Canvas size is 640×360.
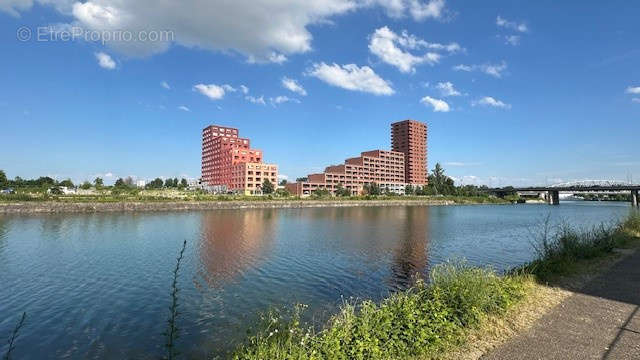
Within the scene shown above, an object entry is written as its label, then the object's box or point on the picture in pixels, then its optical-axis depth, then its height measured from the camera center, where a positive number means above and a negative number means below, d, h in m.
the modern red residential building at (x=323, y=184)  181.25 +5.74
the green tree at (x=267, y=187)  154.00 +3.69
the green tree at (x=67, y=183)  111.79 +4.91
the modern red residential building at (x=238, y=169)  163.88 +13.21
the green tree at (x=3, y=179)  95.06 +5.54
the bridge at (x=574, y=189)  129.25 +0.86
